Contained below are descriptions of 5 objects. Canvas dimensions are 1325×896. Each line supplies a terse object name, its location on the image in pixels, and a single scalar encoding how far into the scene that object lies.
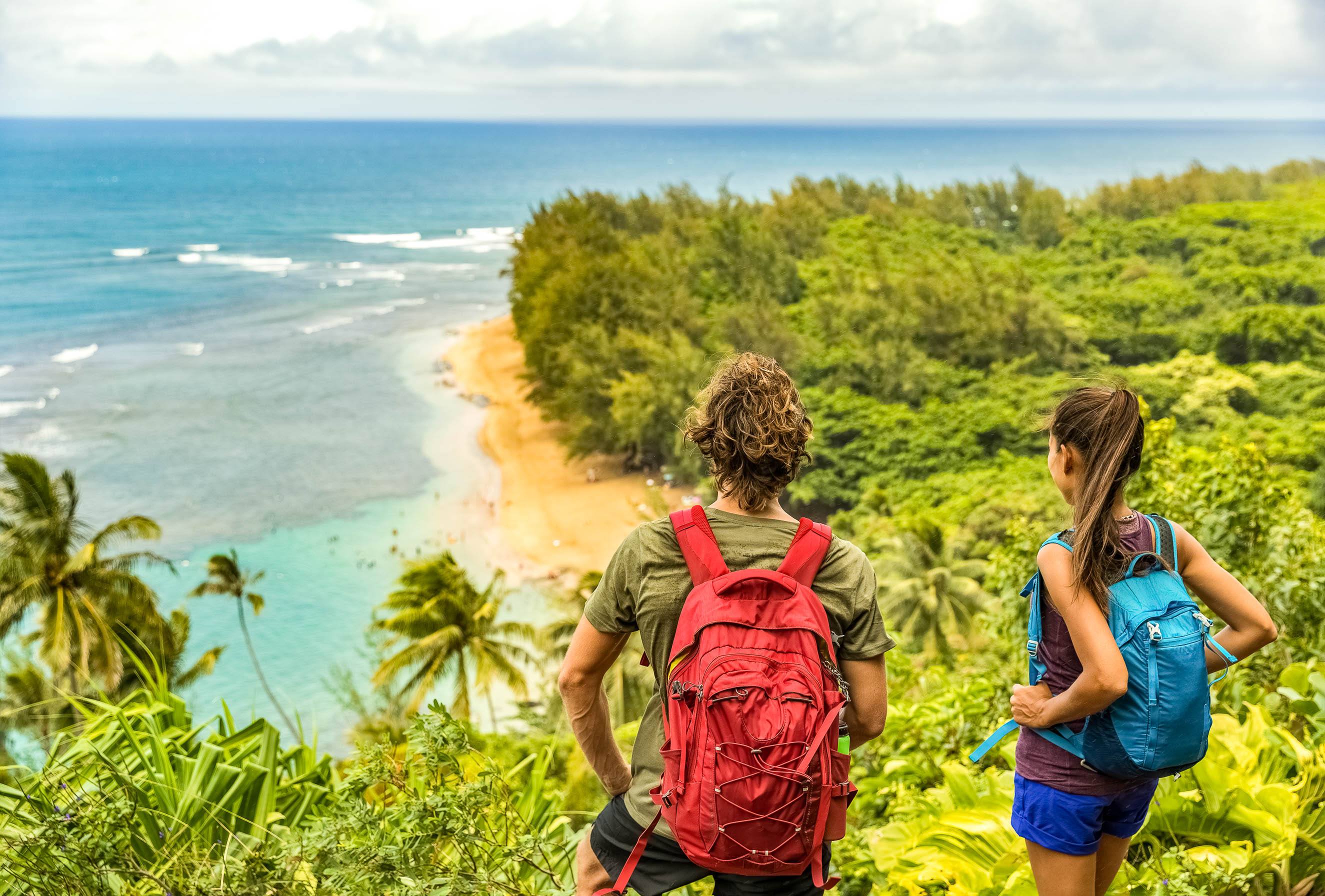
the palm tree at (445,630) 16.81
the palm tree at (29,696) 14.39
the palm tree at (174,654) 16.08
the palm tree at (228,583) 21.28
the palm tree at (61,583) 15.68
